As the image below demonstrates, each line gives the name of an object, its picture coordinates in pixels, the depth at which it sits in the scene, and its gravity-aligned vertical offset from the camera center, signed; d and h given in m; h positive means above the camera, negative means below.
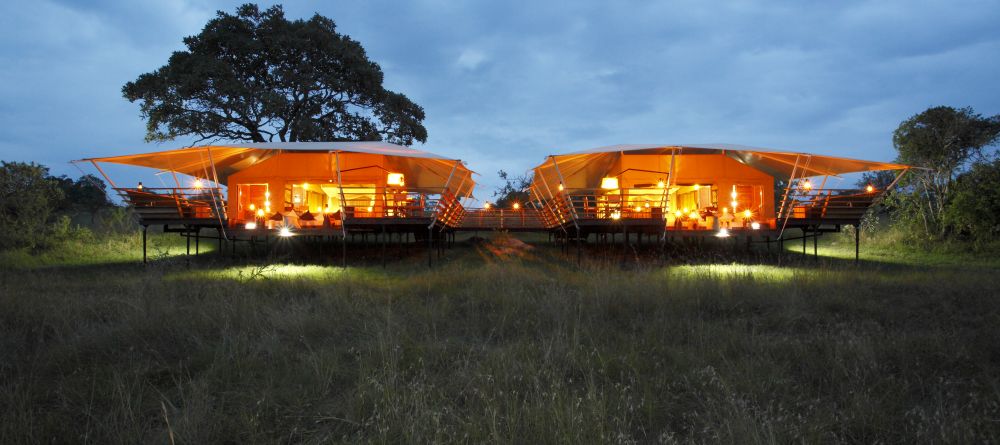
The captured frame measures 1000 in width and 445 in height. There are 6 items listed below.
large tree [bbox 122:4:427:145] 21.11 +5.53
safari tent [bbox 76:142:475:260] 14.01 +1.06
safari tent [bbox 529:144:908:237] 14.12 +1.08
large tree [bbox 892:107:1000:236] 17.67 +2.47
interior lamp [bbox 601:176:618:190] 17.95 +1.40
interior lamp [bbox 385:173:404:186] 17.78 +1.52
